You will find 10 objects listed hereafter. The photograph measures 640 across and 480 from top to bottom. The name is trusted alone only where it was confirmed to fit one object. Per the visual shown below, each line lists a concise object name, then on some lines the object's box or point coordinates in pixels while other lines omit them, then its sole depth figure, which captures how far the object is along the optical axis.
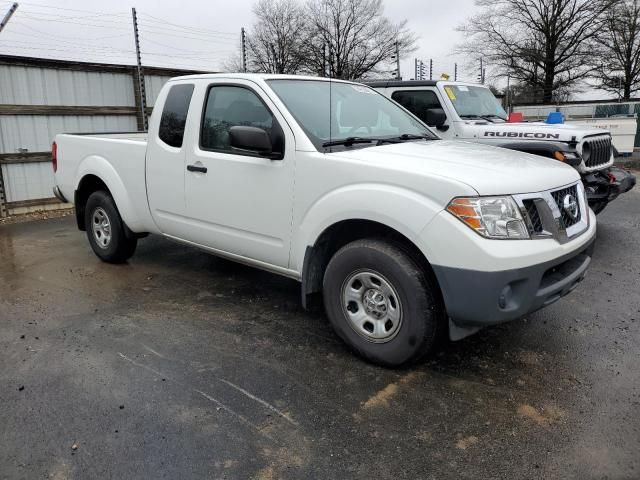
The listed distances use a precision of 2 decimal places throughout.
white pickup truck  3.03
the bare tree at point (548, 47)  36.19
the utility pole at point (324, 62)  34.84
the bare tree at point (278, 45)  34.94
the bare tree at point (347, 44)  36.03
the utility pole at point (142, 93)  10.27
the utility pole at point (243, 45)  13.16
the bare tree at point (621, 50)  33.69
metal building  8.71
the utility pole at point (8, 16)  8.45
